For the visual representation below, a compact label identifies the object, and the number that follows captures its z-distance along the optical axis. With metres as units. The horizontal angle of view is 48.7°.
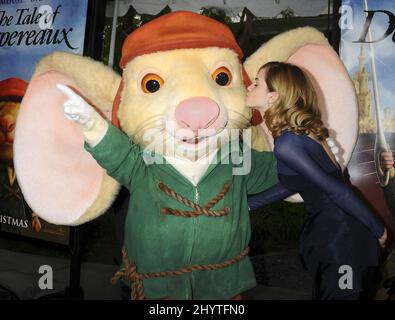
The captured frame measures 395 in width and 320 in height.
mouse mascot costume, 1.41
